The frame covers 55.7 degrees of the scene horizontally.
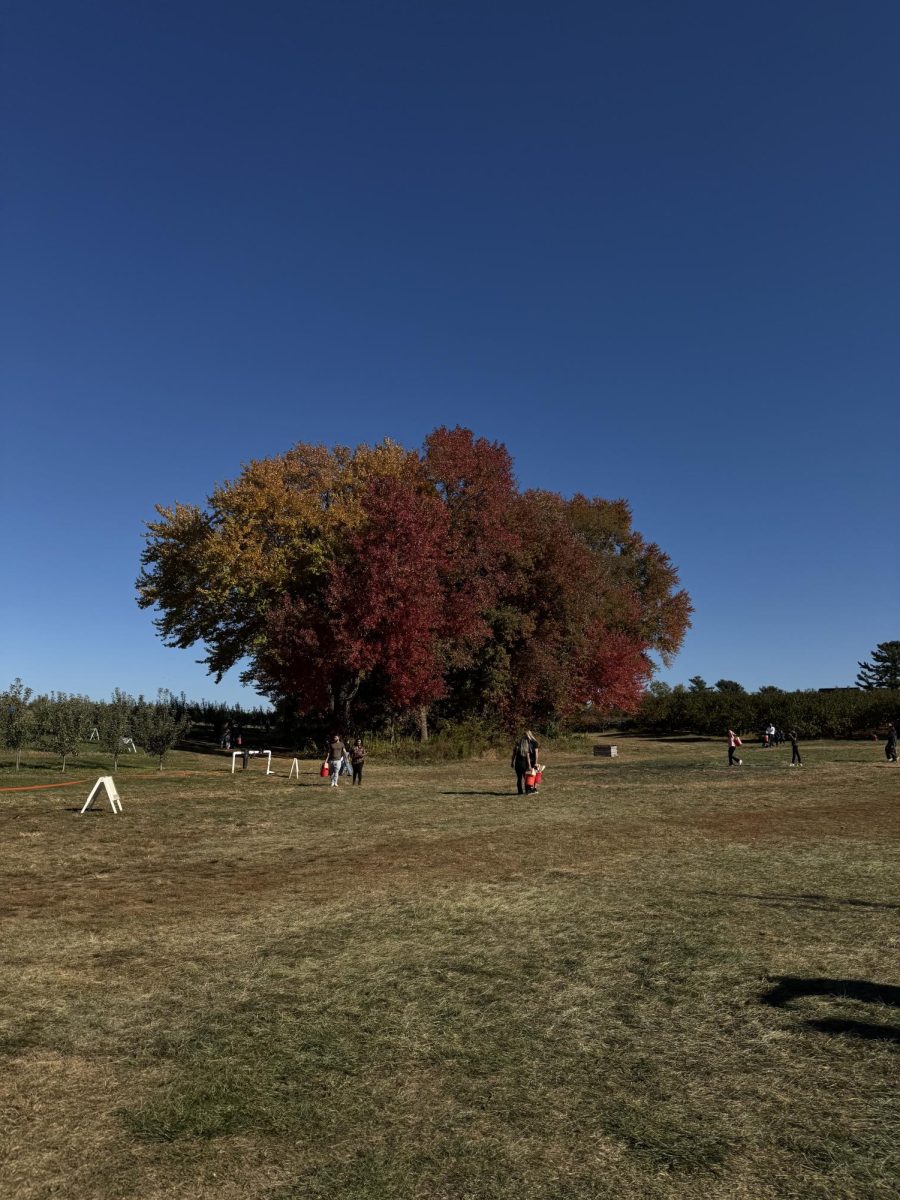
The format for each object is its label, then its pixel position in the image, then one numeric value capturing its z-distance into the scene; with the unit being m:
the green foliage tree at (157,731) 25.73
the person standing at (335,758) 23.77
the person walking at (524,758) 21.27
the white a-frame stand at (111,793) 16.56
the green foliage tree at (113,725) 25.52
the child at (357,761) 24.22
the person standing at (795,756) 30.22
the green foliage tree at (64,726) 24.23
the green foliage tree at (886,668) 91.01
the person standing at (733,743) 30.25
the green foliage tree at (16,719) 24.55
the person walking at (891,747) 31.47
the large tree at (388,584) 33.62
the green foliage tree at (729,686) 97.36
